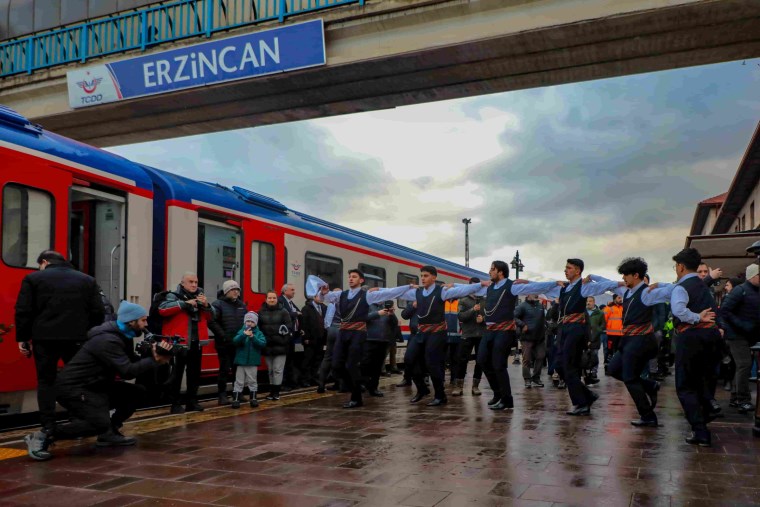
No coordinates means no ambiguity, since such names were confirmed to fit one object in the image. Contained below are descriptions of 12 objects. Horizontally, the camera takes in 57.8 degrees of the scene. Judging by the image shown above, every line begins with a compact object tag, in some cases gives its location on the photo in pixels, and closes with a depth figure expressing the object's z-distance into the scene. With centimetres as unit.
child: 877
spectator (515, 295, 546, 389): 1218
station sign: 1365
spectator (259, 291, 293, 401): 949
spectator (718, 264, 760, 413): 826
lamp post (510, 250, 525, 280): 4378
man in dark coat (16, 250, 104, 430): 589
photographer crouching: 579
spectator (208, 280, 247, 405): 889
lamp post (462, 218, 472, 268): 4794
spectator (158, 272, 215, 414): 796
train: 675
